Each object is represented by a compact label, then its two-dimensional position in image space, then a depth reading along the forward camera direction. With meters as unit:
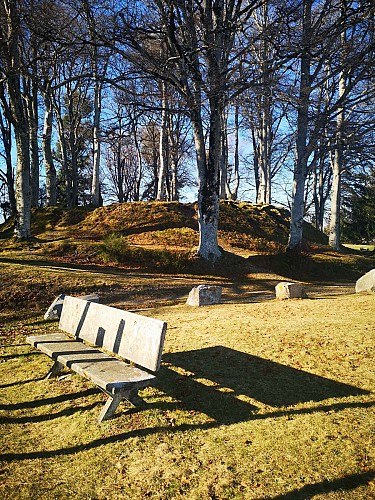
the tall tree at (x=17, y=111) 11.84
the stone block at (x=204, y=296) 8.76
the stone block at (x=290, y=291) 9.04
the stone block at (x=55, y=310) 7.42
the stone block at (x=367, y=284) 9.25
